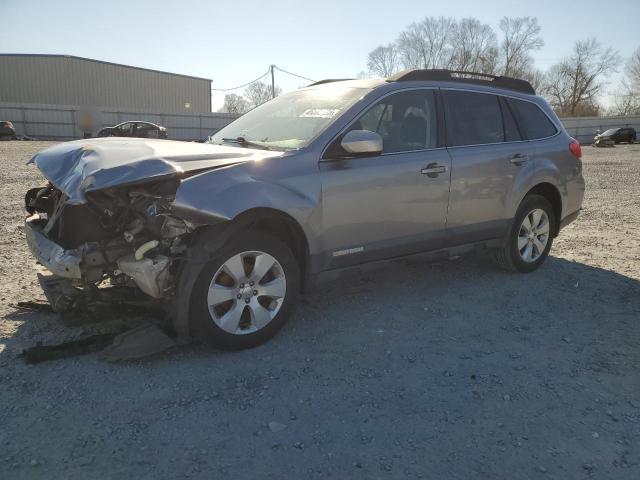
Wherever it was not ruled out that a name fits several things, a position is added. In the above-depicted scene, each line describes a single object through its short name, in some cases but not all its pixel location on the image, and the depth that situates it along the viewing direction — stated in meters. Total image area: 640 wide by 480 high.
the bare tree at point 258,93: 62.13
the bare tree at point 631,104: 67.12
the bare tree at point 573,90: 70.94
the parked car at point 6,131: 31.12
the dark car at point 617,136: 37.69
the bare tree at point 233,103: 63.57
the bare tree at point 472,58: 63.62
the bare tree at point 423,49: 66.12
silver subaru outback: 3.29
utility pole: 56.35
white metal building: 46.31
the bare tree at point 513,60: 67.12
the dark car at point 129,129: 21.00
